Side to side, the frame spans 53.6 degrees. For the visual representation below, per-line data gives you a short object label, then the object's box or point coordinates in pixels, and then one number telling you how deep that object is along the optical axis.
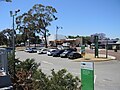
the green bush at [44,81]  3.84
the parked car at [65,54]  22.99
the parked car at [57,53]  24.73
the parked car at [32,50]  33.26
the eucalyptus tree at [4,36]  49.35
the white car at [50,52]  26.14
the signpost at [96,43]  20.85
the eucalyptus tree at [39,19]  35.41
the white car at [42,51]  29.87
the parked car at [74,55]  21.39
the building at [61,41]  52.42
